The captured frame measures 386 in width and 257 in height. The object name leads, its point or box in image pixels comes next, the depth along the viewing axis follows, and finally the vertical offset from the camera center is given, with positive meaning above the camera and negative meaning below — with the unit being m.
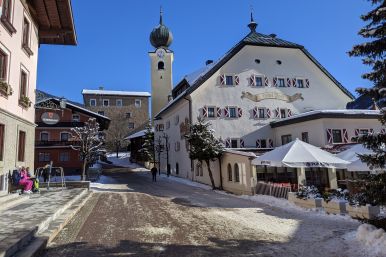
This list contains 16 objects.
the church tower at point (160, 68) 52.06 +15.56
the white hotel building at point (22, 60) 11.84 +4.41
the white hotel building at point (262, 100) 27.07 +5.92
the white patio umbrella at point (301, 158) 15.55 +0.15
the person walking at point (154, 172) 31.69 -0.68
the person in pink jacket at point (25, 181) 13.42 -0.53
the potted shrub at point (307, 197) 13.22 -1.55
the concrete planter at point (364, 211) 10.65 -1.72
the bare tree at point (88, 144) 28.17 +2.05
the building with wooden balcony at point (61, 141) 37.38 +3.01
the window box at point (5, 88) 11.31 +2.85
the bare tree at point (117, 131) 70.50 +7.57
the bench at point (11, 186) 12.32 -0.68
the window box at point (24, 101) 13.74 +2.85
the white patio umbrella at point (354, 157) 13.61 +0.11
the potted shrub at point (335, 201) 11.93 -1.56
